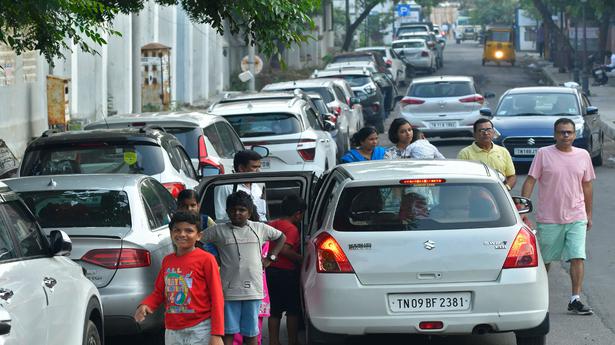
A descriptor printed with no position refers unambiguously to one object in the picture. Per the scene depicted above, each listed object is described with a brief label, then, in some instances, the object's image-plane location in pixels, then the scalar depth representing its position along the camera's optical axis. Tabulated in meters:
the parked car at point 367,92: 32.66
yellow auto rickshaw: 69.14
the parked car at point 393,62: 49.56
